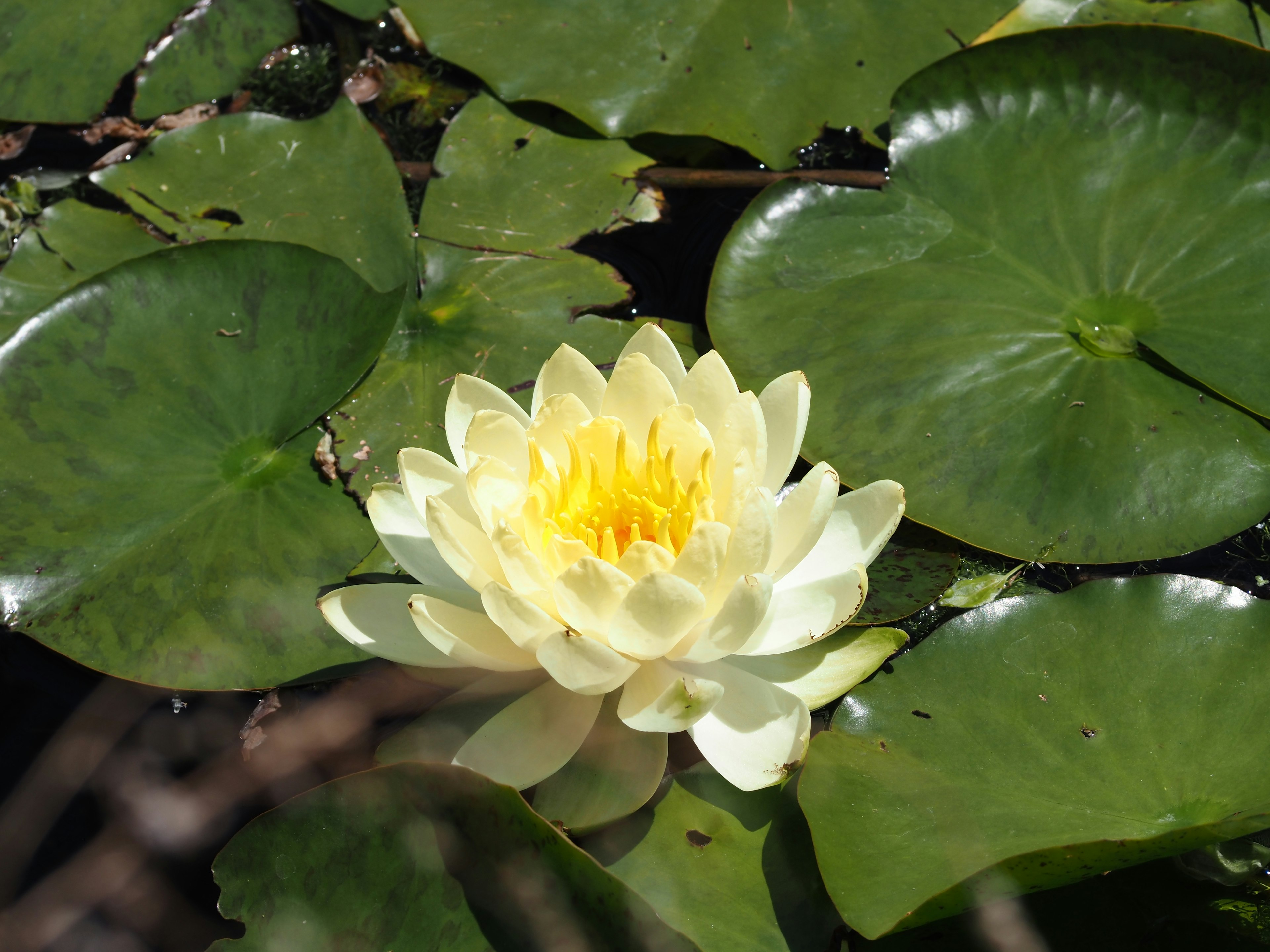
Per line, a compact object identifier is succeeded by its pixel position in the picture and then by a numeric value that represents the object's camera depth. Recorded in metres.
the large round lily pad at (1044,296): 1.79
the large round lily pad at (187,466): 1.70
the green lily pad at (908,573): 1.66
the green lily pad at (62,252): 2.32
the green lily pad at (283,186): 2.33
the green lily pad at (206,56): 2.80
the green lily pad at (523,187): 2.38
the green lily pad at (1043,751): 1.28
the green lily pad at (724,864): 1.33
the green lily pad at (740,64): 2.45
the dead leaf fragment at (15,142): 2.79
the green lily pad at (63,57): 2.68
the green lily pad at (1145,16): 2.59
